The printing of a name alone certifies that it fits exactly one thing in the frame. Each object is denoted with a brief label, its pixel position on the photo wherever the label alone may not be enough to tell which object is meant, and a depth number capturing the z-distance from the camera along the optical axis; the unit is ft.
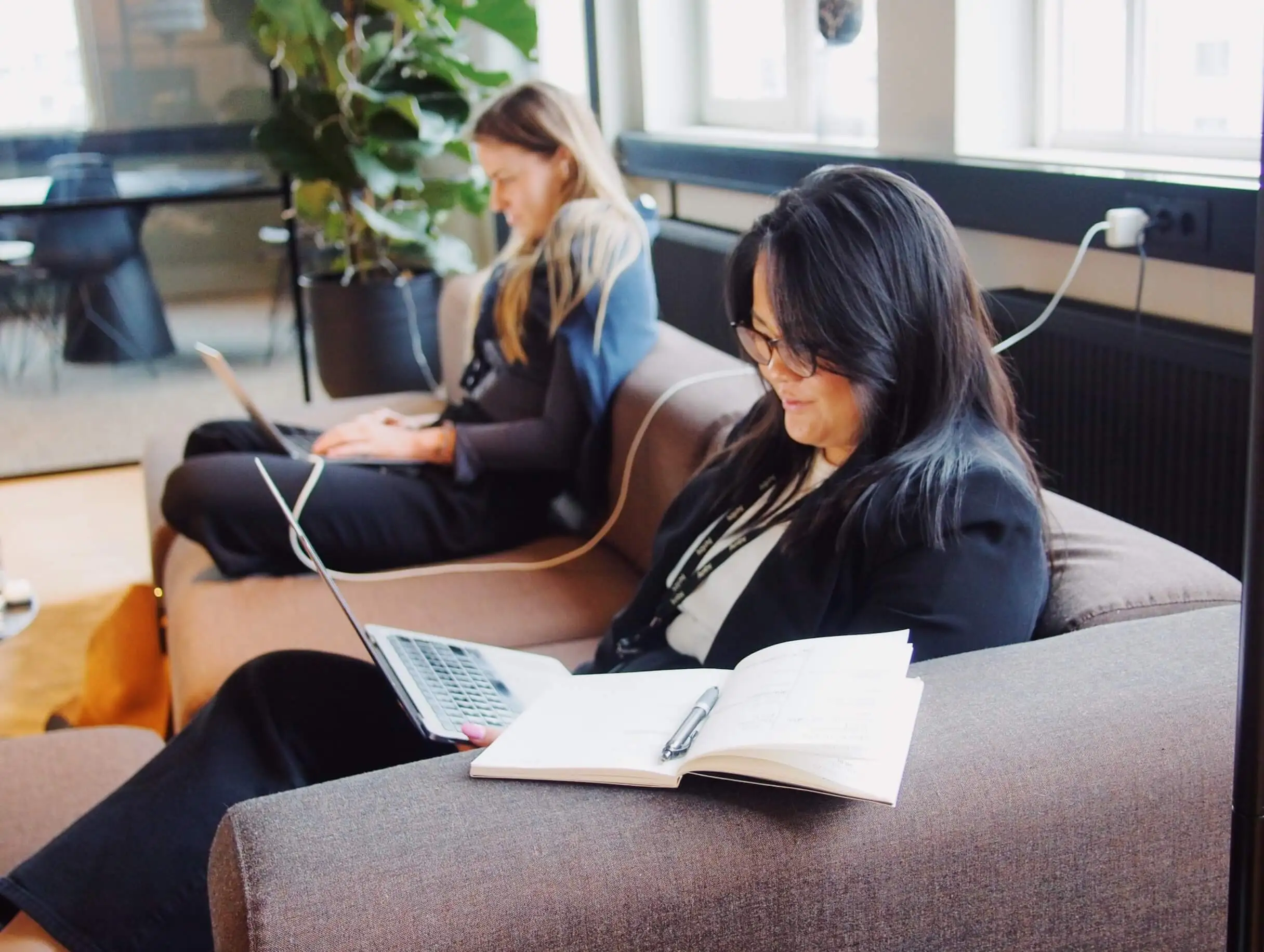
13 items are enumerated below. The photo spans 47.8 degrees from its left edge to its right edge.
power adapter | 6.78
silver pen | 3.47
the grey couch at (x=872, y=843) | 3.14
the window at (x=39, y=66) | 14.69
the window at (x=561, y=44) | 15.14
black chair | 15.07
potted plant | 13.57
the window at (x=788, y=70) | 11.14
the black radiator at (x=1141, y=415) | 6.40
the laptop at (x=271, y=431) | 7.54
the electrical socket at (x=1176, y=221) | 6.44
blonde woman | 7.88
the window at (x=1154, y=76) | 7.26
